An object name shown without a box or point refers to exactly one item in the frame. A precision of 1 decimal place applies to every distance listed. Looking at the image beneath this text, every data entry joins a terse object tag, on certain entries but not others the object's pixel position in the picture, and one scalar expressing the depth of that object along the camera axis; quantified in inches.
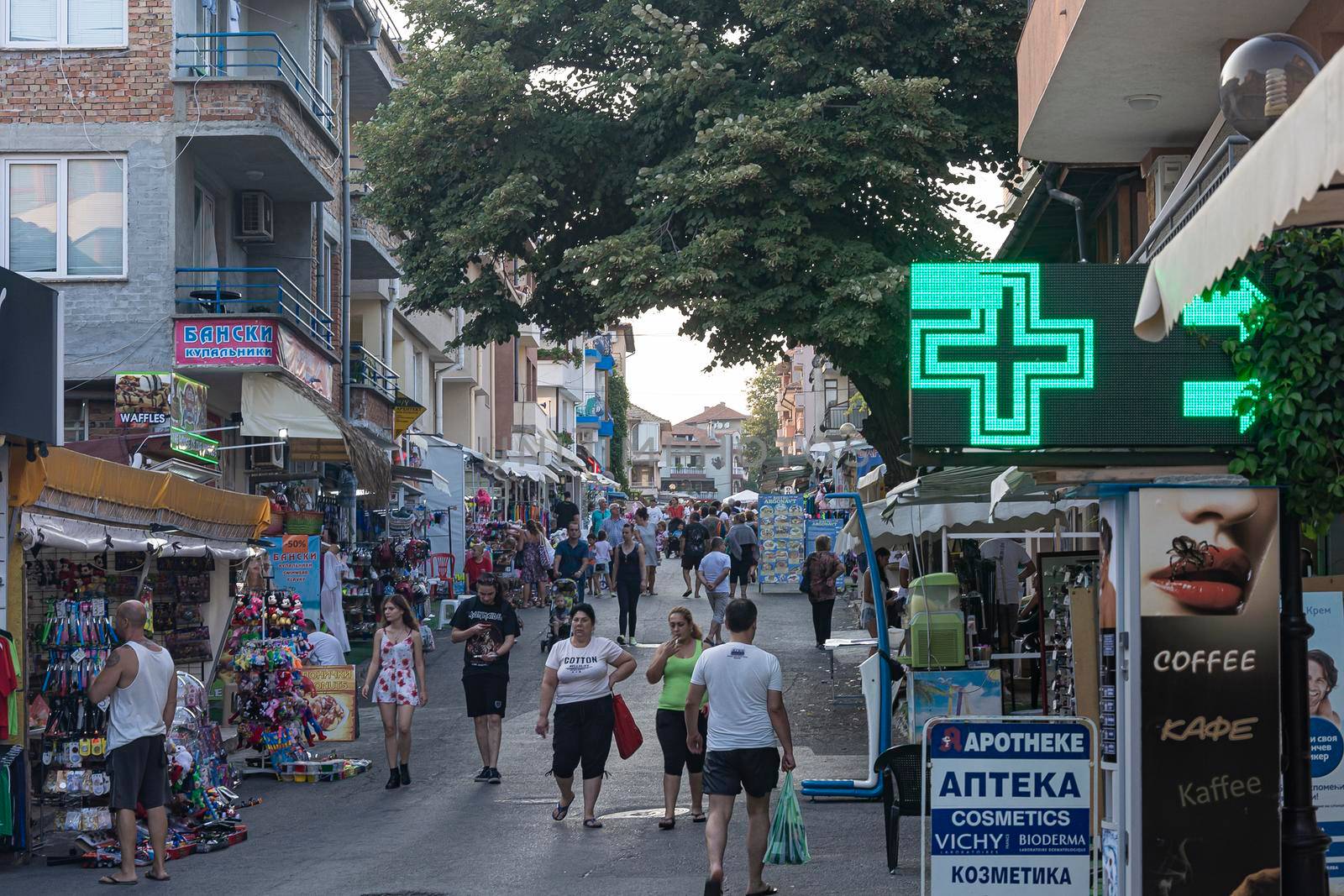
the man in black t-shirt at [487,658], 535.2
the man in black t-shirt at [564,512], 1382.9
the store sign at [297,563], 816.3
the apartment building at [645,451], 6254.9
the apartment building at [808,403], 1968.8
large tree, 751.7
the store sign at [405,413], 1166.3
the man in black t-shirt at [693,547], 1243.2
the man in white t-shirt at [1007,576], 629.3
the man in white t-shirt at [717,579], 917.2
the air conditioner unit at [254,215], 916.6
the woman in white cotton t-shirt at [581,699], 472.1
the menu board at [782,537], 1282.0
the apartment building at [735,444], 6496.1
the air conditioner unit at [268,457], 903.1
